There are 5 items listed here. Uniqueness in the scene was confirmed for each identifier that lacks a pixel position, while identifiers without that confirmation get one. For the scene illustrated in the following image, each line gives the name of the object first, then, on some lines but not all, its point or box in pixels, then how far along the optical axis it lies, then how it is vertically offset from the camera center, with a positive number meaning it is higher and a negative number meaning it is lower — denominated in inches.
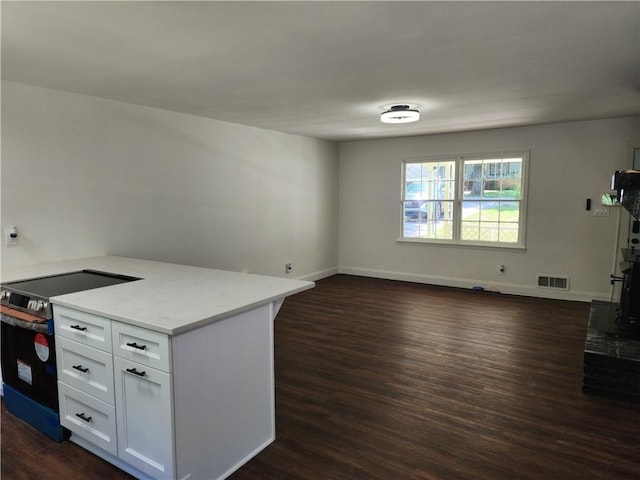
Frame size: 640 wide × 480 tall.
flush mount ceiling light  161.5 +36.4
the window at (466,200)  229.8 +4.3
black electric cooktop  94.3 -19.4
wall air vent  217.9 -39.4
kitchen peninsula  72.2 -32.0
